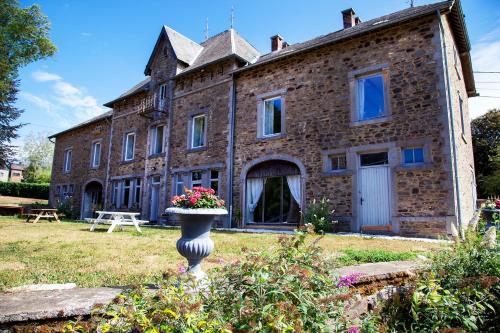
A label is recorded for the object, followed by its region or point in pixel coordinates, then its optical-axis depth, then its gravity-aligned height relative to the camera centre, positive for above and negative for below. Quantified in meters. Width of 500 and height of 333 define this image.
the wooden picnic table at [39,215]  13.93 -0.41
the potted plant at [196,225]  3.09 -0.16
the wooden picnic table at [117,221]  9.82 -0.44
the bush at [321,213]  9.76 -0.07
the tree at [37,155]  50.72 +8.28
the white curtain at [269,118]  12.35 +3.56
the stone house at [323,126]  8.98 +3.01
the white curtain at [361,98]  10.27 +3.65
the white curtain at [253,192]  12.28 +0.68
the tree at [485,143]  20.06 +4.65
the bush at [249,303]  1.67 -0.54
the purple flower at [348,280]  2.51 -0.56
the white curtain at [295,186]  11.14 +0.85
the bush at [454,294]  2.30 -0.62
